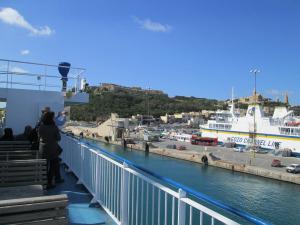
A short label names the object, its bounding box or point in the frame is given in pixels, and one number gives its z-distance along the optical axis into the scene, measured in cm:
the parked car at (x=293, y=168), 2744
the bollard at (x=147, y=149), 4647
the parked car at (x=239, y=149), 4343
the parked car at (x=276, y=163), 3060
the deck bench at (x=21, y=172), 329
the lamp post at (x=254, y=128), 4595
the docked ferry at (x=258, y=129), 4201
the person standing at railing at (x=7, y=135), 561
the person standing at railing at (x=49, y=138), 430
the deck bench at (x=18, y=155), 402
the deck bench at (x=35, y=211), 187
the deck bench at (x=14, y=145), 490
